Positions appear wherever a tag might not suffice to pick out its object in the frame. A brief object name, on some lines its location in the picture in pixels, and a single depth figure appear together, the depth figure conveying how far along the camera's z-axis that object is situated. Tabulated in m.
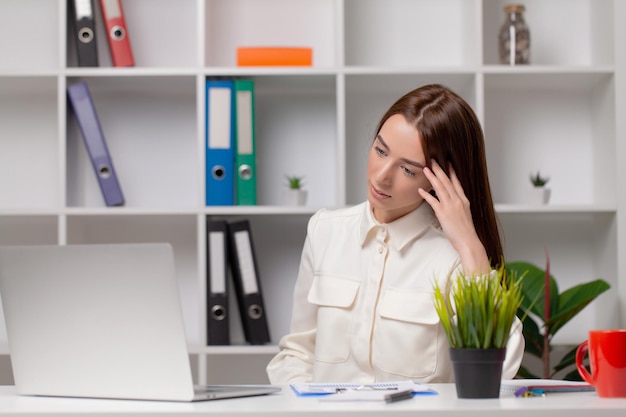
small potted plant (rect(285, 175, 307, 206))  2.87
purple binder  2.83
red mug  1.25
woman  1.83
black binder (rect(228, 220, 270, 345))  2.79
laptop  1.19
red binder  2.88
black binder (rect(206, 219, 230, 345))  2.77
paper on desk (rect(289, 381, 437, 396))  1.30
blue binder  2.78
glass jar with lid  2.88
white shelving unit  3.04
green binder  2.79
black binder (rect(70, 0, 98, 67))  2.84
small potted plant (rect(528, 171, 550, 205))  2.86
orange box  2.85
